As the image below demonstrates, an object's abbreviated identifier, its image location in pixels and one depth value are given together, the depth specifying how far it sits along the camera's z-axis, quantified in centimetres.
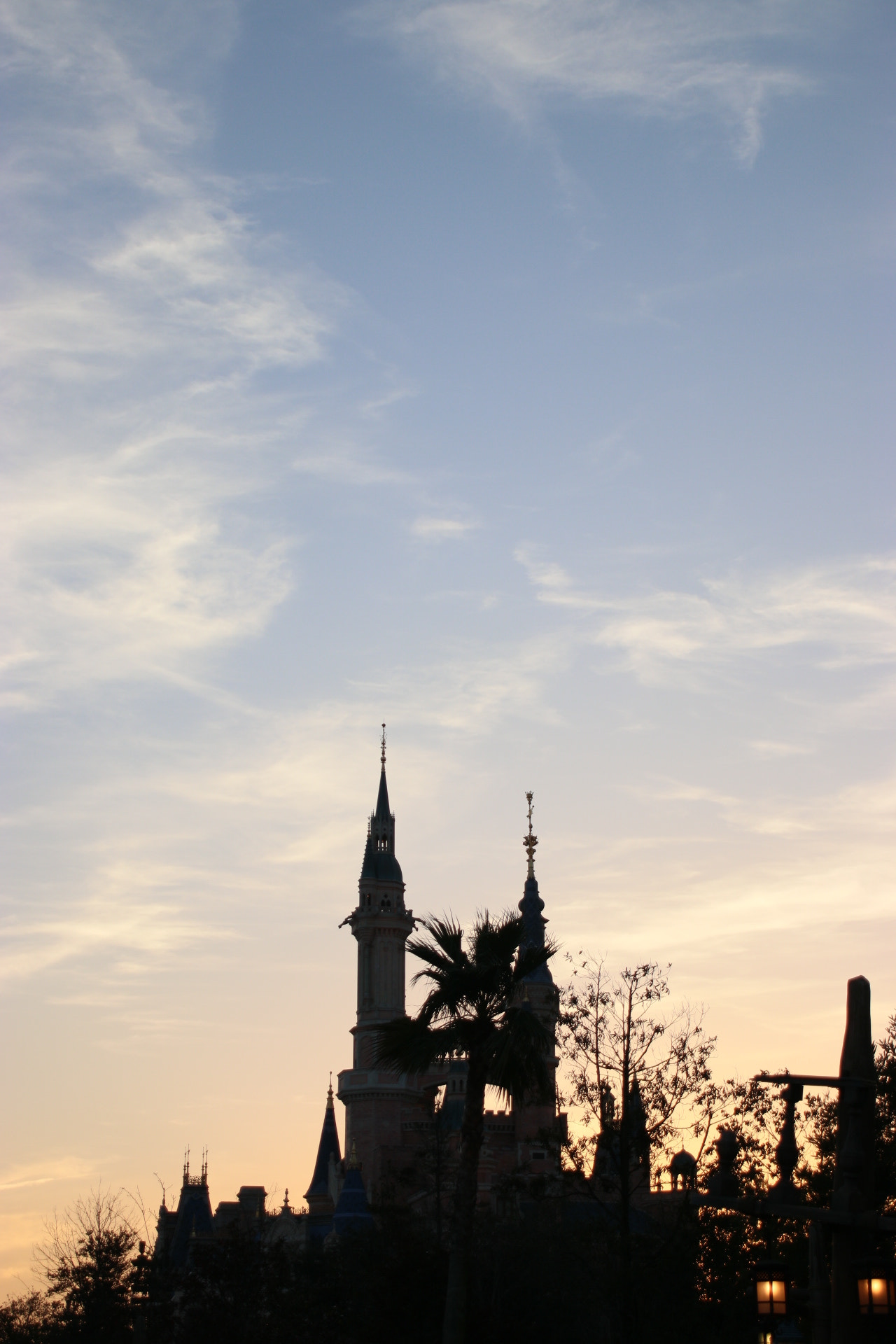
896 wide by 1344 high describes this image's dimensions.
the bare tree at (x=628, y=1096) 3325
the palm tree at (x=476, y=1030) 2652
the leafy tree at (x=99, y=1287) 4822
